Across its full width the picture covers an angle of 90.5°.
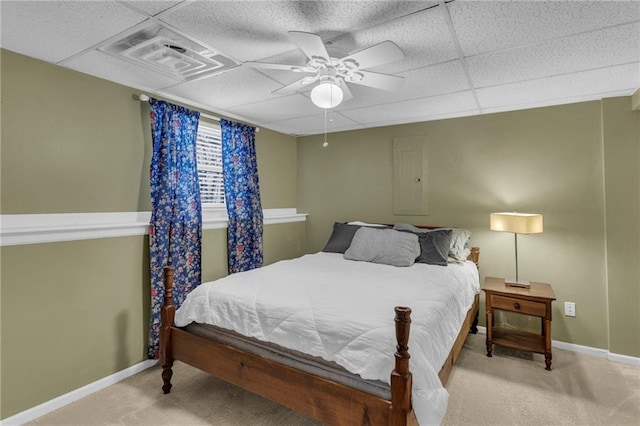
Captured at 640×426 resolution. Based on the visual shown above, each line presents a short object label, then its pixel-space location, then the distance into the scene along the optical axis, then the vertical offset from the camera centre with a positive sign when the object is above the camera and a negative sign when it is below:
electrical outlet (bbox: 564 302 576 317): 2.95 -0.96
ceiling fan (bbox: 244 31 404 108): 1.60 +0.82
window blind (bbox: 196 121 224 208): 3.26 +0.52
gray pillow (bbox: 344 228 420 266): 2.92 -0.36
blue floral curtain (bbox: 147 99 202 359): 2.63 +0.07
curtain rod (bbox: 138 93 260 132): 2.60 +0.98
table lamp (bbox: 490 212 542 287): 2.67 -0.14
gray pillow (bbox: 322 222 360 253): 3.51 -0.31
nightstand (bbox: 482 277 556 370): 2.58 -0.86
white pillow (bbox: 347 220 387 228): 3.58 -0.16
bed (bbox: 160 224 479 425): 1.44 -0.70
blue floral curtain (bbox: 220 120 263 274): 3.41 +0.19
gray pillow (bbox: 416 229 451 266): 2.91 -0.35
